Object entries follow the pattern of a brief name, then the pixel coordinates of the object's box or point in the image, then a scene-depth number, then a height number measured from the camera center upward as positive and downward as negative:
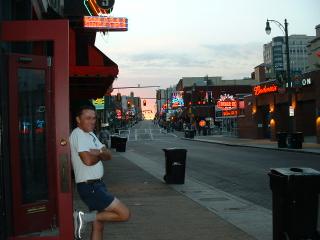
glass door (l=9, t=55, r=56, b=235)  4.42 -0.31
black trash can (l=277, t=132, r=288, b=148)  25.81 -1.54
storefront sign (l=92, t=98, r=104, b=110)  35.82 +1.33
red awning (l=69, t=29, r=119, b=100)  9.31 +1.23
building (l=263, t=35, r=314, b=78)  135.77 +23.51
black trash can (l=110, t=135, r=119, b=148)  27.77 -1.58
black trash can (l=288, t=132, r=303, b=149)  24.07 -1.44
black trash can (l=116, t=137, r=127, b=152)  26.57 -1.78
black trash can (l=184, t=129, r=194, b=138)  47.96 -1.89
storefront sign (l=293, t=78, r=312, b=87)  29.35 +2.55
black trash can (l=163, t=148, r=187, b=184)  11.21 -1.31
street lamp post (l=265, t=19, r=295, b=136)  25.01 +4.26
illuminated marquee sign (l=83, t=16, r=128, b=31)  10.58 +2.57
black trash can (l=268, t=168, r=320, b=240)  4.37 -0.96
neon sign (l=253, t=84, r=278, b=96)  35.46 +2.56
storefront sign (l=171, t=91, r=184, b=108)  99.00 +4.44
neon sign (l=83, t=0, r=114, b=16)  11.87 +3.38
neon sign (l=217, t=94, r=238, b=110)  49.56 +1.74
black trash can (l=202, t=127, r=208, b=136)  57.52 -1.97
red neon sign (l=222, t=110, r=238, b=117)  47.40 +0.49
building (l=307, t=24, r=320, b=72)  73.11 +12.56
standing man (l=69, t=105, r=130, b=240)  4.08 -0.61
